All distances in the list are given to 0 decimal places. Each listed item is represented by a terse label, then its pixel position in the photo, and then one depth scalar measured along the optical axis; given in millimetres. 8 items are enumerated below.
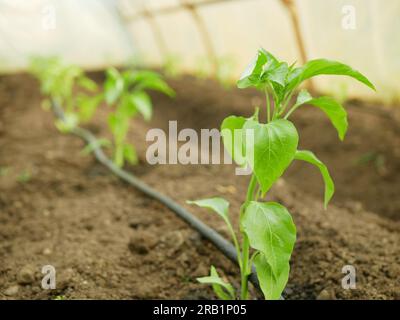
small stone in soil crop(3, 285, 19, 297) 991
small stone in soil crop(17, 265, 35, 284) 1011
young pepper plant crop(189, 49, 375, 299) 846
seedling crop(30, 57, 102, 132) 1870
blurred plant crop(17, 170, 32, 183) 1384
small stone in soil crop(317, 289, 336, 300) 963
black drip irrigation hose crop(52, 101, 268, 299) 1025
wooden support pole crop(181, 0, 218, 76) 2678
